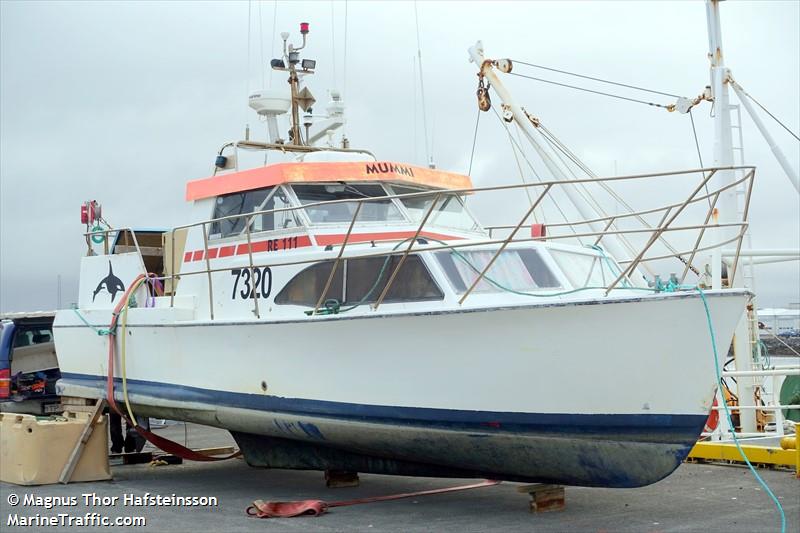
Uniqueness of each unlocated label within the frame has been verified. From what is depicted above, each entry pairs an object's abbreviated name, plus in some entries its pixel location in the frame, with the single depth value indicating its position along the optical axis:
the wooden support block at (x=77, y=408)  10.77
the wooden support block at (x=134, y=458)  11.87
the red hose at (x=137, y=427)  10.41
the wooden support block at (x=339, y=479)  9.34
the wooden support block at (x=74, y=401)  11.09
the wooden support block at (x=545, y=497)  7.76
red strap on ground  7.77
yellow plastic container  9.66
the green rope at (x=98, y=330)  10.63
